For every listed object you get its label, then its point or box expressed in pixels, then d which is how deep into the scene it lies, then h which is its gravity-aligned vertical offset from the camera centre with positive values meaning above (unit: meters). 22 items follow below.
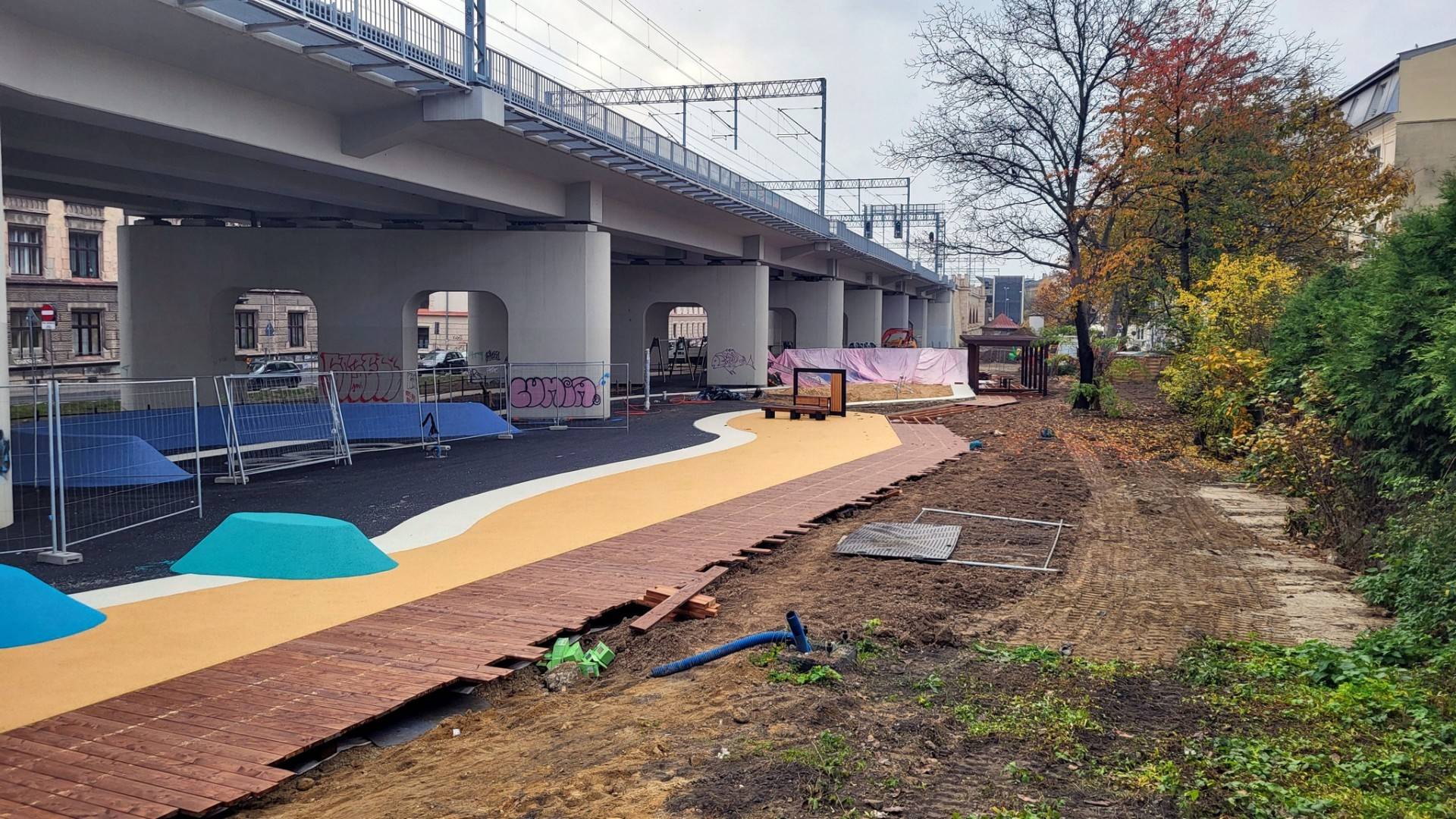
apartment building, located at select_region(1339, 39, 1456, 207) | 36.69 +8.99
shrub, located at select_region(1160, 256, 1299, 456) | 21.58 +0.22
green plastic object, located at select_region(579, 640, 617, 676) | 7.70 -2.30
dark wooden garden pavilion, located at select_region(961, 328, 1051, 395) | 43.31 +0.07
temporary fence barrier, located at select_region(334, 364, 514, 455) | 22.30 -1.53
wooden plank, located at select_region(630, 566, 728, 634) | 8.74 -2.21
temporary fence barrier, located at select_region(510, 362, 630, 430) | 30.44 -1.14
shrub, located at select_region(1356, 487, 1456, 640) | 7.82 -1.78
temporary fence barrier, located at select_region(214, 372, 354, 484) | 18.19 -1.34
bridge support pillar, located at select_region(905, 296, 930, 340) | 104.94 +3.99
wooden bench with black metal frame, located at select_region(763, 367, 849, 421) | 31.05 -1.49
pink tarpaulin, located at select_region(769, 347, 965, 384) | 47.72 -0.30
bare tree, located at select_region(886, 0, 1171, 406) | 31.78 +7.10
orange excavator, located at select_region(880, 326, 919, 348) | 69.94 +1.32
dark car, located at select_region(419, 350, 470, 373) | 50.50 -0.37
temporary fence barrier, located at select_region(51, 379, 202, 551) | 13.30 -1.70
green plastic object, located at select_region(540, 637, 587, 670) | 7.87 -2.28
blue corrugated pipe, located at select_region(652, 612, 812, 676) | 7.57 -2.13
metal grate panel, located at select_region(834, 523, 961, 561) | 11.73 -2.17
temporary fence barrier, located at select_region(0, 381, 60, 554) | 12.08 -2.02
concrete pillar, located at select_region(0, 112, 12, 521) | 12.66 -1.76
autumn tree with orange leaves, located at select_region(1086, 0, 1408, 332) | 29.53 +5.73
